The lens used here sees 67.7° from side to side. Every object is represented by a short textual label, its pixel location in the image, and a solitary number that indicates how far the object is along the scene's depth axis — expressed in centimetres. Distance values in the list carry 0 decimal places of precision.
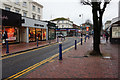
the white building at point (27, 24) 1438
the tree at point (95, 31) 694
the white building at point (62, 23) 5523
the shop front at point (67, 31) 4676
